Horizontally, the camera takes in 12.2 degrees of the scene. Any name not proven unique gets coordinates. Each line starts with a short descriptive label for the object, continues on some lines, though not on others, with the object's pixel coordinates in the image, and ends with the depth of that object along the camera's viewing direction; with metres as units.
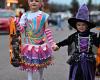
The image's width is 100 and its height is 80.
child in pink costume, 7.73
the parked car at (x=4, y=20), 28.31
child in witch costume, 6.95
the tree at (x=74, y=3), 106.11
